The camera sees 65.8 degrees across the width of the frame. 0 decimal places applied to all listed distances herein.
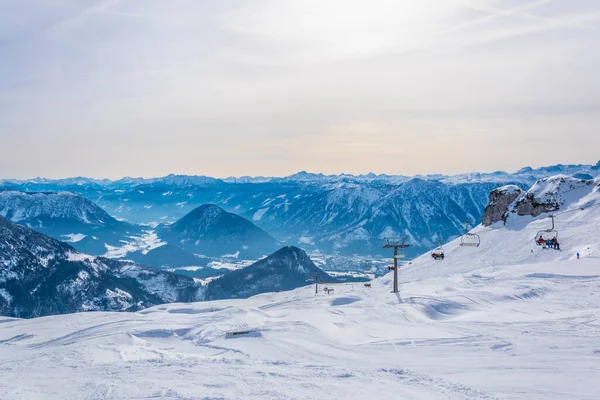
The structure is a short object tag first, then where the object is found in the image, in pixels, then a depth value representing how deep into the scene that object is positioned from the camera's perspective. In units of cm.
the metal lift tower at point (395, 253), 6214
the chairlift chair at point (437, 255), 7641
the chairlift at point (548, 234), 10012
